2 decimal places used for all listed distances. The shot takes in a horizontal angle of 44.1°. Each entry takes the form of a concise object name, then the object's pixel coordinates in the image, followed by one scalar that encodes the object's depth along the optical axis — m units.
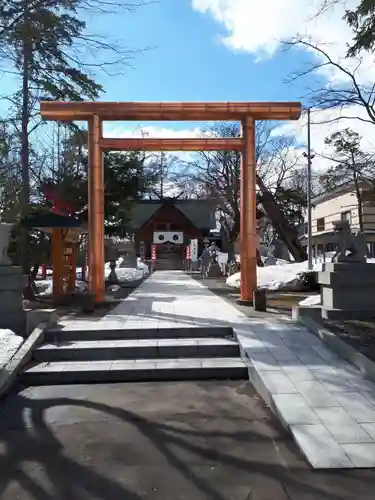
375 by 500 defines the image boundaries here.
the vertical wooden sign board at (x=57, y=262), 13.17
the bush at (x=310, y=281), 16.67
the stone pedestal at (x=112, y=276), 21.14
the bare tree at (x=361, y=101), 10.34
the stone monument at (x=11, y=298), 8.06
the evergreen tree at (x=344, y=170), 17.88
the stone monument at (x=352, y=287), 8.73
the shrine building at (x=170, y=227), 44.81
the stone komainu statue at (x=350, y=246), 8.98
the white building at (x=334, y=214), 31.02
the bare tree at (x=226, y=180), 29.97
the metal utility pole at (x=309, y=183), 23.92
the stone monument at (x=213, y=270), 28.64
